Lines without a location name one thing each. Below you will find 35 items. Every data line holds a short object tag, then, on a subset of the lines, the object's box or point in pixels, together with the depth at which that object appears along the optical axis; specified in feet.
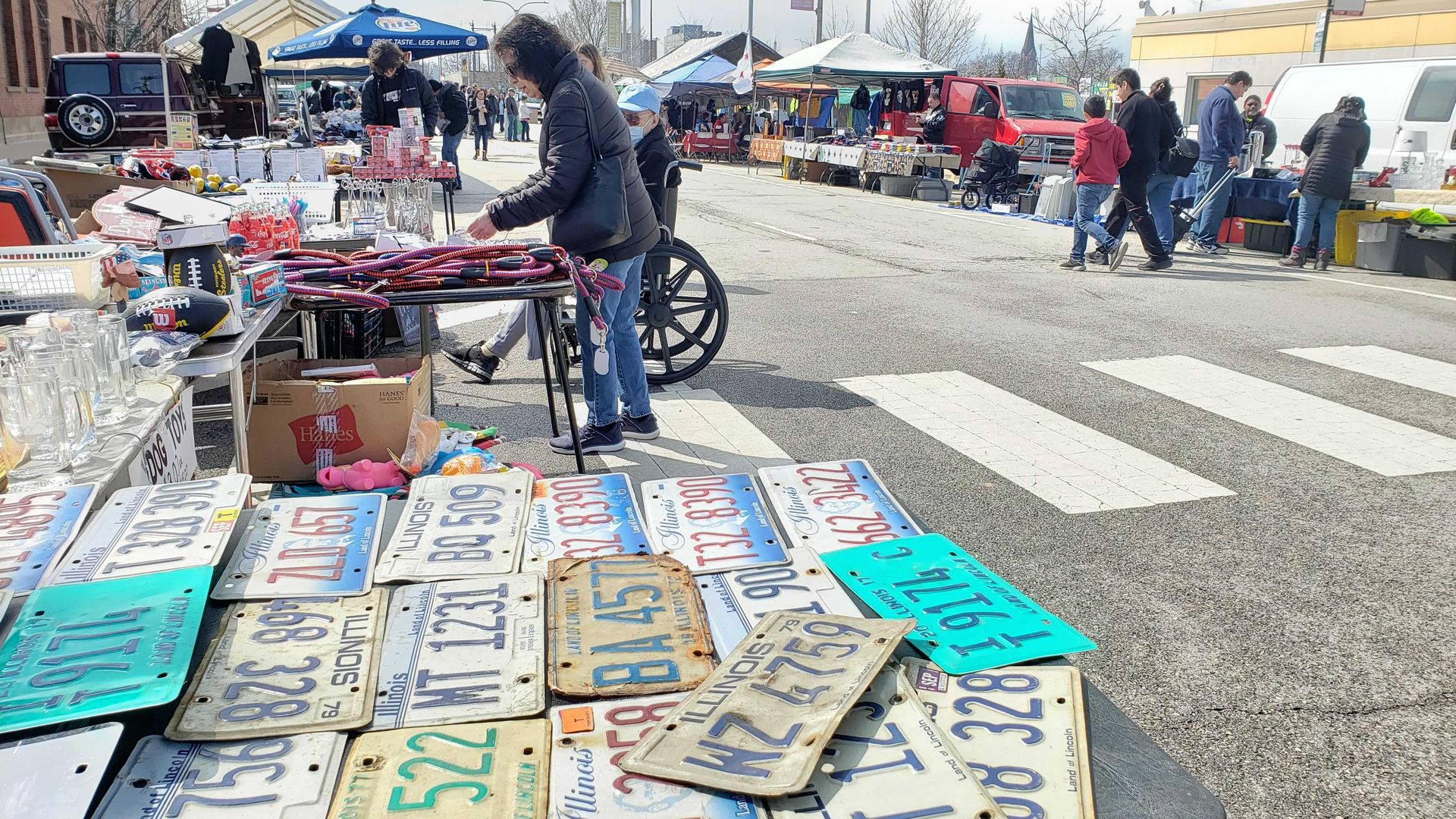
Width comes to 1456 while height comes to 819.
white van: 43.39
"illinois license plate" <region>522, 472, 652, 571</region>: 7.30
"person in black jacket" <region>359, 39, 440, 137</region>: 34.68
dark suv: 36.19
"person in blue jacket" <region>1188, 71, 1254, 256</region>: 42.50
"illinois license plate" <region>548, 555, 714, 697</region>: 5.83
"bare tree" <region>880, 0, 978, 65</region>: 155.94
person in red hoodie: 36.96
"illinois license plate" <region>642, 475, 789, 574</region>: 7.25
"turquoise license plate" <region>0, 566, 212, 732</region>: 5.16
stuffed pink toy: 13.29
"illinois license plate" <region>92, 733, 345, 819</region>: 4.75
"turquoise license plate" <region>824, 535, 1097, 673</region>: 6.19
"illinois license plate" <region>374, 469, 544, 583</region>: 6.84
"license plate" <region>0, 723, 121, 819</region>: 4.55
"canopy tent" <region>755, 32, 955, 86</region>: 76.74
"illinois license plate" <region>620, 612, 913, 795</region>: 5.07
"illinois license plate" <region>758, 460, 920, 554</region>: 7.68
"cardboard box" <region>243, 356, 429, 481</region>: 13.56
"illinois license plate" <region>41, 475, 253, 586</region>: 6.40
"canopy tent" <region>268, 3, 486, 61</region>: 49.49
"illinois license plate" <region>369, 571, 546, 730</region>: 5.53
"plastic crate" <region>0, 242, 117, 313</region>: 10.60
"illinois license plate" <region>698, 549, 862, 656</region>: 6.48
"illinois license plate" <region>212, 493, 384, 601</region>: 6.49
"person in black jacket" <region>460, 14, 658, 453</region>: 15.23
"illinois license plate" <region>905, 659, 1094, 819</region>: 5.14
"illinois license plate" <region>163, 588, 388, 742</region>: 5.29
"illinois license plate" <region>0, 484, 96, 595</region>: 6.16
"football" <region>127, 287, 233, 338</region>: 10.64
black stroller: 61.00
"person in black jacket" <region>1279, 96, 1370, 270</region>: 37.42
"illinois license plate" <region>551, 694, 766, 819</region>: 4.89
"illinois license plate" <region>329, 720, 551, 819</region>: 4.84
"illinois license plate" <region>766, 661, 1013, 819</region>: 4.93
